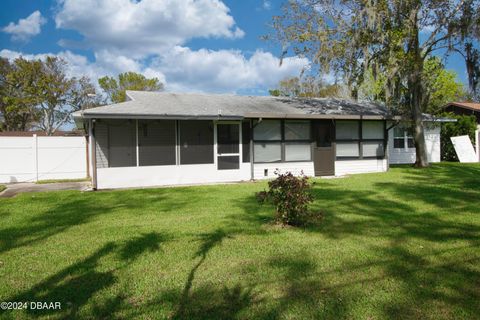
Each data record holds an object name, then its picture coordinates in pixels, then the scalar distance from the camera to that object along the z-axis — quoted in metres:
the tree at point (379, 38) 12.92
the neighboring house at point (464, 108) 25.53
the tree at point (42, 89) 29.64
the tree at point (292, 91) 36.47
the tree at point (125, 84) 38.25
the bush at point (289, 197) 5.30
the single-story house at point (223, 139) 10.76
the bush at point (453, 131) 19.55
